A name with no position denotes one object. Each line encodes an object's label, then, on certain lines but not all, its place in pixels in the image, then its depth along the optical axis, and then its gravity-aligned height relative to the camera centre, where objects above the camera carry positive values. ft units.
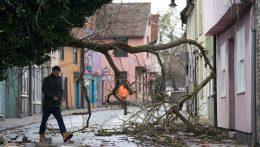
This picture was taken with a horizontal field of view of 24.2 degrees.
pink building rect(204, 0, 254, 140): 46.19 +2.37
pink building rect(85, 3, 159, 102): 60.60 +7.20
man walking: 49.67 -0.90
